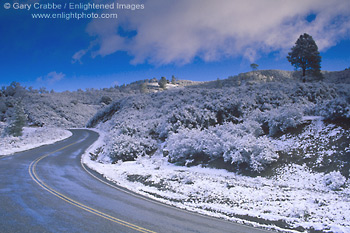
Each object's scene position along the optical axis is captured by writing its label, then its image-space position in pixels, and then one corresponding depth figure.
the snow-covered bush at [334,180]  9.77
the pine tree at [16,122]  35.69
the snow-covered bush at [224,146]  13.16
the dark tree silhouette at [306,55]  34.62
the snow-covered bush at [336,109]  13.81
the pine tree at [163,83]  124.61
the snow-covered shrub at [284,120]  16.03
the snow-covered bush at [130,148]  20.09
